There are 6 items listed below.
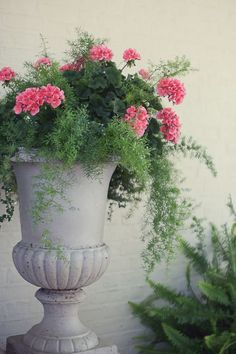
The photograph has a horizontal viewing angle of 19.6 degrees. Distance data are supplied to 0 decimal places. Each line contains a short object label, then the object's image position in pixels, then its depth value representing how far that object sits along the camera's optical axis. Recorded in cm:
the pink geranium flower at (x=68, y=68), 315
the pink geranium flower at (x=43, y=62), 308
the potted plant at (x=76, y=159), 286
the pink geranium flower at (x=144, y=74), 314
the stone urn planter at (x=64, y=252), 295
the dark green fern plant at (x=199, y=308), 388
